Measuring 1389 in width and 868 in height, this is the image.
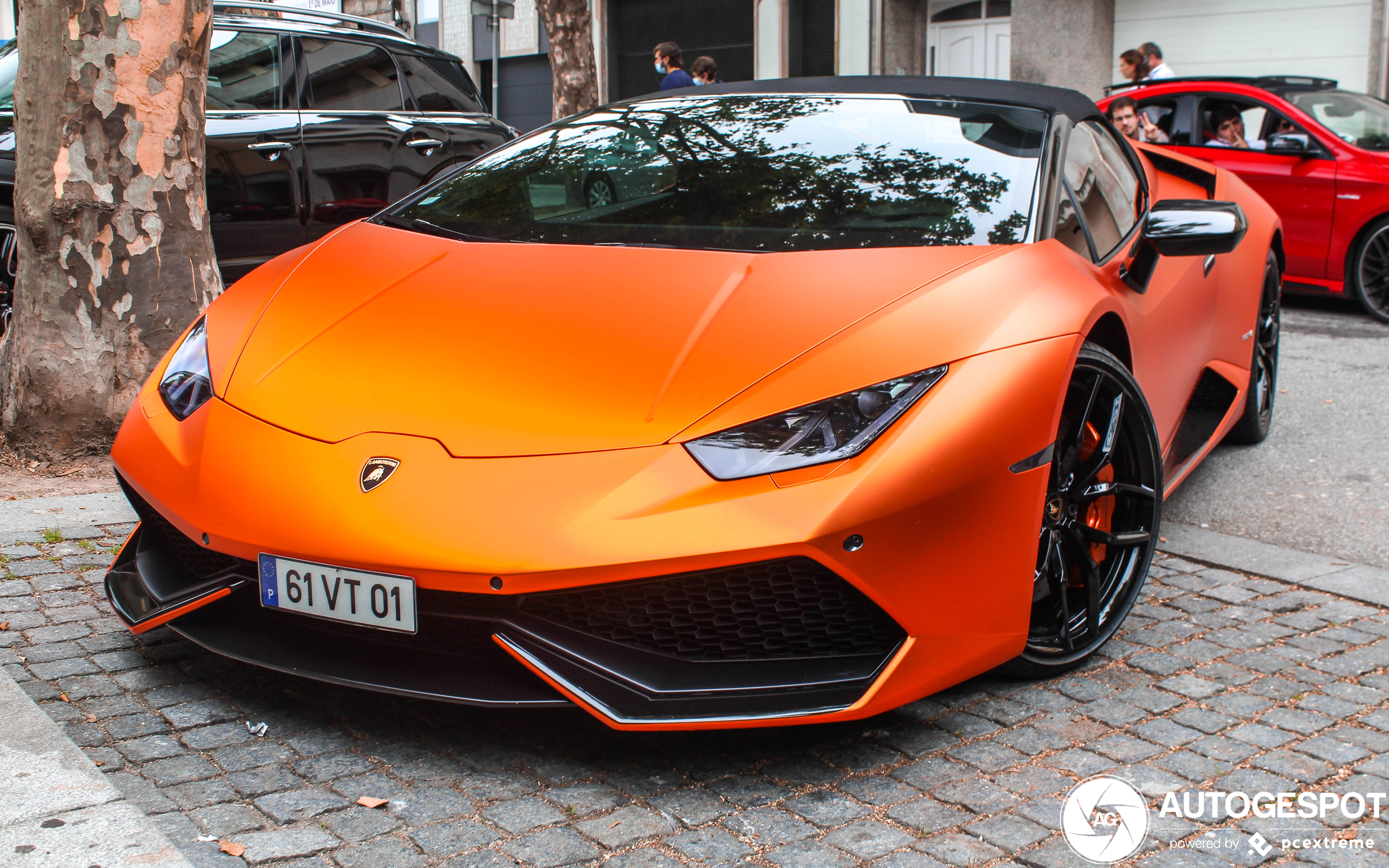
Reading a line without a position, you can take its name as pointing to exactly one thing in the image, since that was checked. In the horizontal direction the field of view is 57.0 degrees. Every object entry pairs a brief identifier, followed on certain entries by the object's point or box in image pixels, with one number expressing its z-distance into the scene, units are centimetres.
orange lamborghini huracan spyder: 228
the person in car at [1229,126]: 876
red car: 809
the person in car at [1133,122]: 885
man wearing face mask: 1145
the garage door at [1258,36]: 1323
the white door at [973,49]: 1633
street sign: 1474
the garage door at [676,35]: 1903
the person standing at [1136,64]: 1026
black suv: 654
